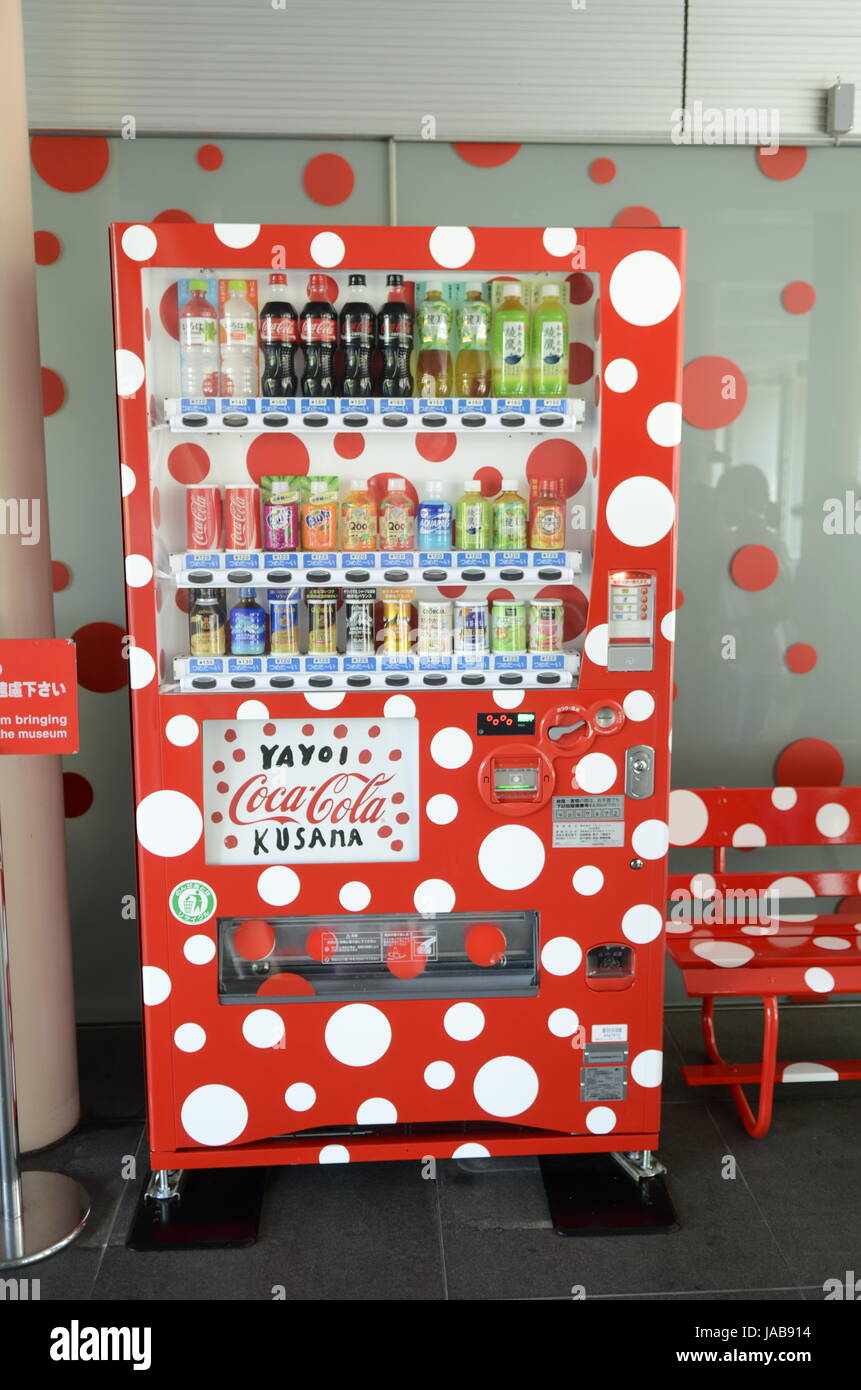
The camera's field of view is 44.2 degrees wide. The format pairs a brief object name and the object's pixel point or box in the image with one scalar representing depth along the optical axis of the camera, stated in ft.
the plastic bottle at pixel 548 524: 8.53
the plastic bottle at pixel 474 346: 8.45
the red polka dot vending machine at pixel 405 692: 8.23
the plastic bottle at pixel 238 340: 8.38
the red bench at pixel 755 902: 10.02
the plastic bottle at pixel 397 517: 8.54
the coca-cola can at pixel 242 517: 8.34
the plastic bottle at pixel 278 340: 8.35
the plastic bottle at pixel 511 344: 8.46
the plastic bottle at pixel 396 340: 8.41
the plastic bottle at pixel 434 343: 8.41
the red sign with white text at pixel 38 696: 8.08
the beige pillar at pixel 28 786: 9.07
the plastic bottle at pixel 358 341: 8.39
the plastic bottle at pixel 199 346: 8.27
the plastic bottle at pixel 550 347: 8.40
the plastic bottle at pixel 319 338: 8.34
